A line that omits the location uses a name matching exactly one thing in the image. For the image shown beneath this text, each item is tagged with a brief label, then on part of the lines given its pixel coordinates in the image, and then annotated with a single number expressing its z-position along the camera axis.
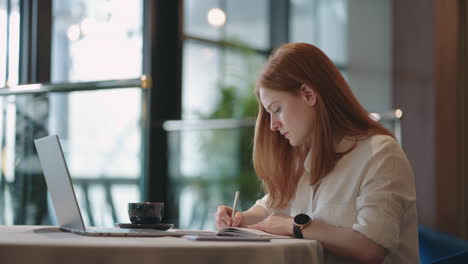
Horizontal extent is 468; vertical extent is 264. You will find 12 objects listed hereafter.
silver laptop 1.71
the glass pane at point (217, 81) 6.32
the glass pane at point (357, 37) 5.02
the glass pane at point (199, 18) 6.59
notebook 1.62
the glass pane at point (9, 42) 4.28
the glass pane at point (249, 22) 6.95
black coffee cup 1.94
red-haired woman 1.81
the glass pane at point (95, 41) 4.70
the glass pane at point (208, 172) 4.61
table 1.40
